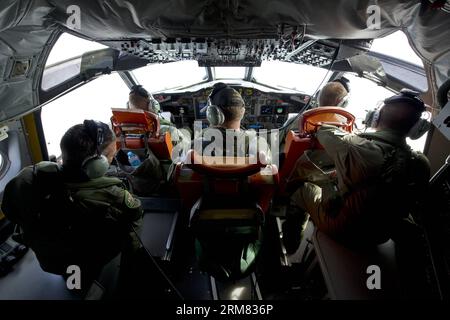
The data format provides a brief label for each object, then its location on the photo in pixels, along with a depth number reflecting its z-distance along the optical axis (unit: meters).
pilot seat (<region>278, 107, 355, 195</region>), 1.58
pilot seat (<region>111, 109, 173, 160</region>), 1.82
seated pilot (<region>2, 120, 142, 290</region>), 1.21
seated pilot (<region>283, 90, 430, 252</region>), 1.24
